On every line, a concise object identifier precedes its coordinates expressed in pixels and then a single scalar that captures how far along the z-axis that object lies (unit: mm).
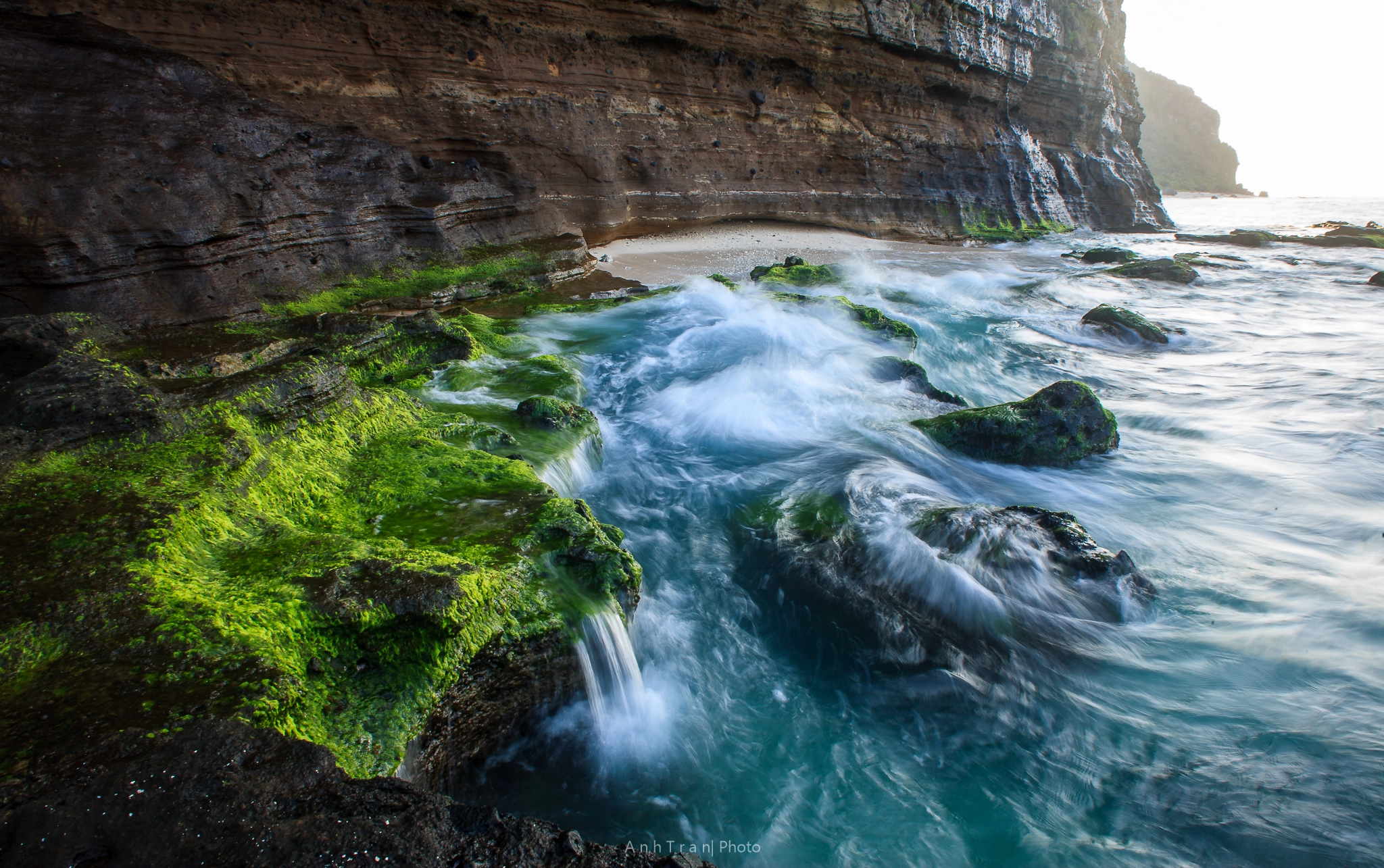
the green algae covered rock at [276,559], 2096
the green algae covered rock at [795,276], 11023
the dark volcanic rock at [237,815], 1537
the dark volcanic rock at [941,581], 3602
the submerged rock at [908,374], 6973
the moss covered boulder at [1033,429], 5645
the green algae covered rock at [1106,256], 16453
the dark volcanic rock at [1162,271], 14555
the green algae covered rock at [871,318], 8578
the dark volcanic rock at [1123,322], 9961
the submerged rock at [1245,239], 21672
